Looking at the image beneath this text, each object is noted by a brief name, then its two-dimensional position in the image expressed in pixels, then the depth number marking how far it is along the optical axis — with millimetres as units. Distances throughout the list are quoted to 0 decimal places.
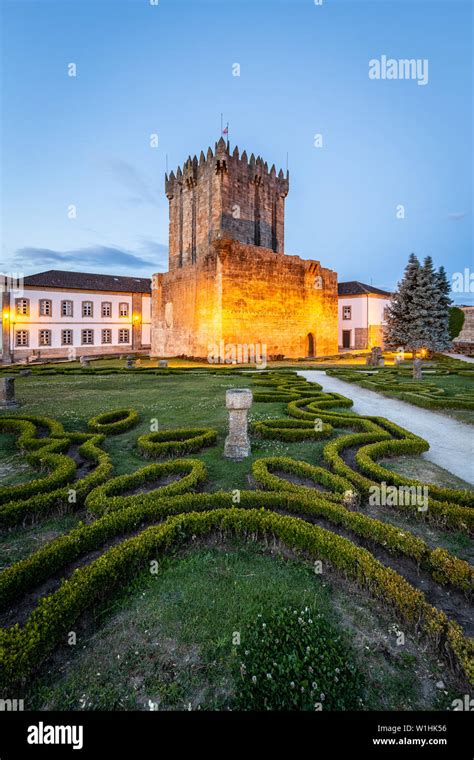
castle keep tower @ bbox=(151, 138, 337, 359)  26734
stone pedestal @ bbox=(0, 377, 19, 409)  10352
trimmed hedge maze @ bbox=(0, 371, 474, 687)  2607
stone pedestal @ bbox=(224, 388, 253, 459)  6286
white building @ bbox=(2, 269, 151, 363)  36000
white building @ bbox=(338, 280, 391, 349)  45719
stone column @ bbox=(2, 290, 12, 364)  34594
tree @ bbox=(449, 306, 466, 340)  36281
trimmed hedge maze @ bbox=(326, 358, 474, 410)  10309
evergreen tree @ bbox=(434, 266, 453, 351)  28859
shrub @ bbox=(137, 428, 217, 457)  6332
